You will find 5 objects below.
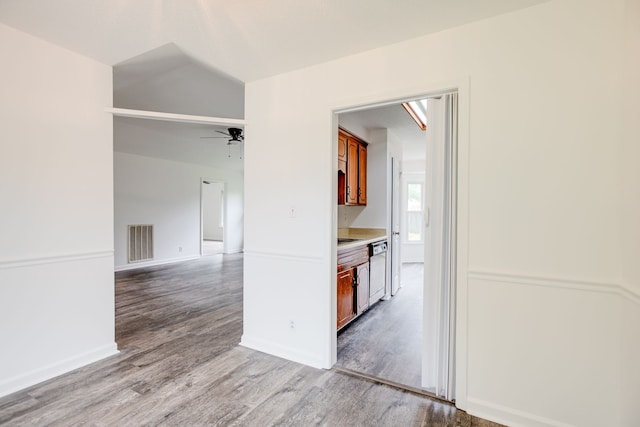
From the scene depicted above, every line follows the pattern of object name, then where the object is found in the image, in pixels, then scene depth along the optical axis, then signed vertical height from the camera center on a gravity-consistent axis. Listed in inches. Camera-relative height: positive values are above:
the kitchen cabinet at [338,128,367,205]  152.0 +21.9
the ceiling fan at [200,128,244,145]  203.9 +51.8
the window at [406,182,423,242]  315.0 -1.2
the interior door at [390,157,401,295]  187.0 -9.2
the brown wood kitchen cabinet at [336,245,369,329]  122.8 -31.6
